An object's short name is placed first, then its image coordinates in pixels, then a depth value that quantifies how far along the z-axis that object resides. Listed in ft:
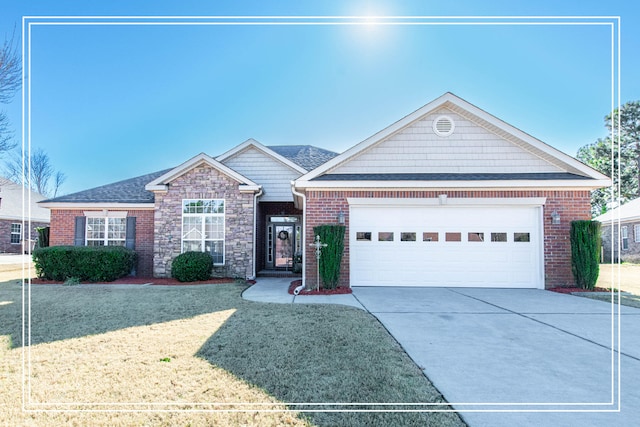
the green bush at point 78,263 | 36.70
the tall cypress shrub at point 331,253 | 29.19
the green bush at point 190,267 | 35.83
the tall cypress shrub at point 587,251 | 28.55
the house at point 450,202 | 30.35
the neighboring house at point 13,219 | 82.53
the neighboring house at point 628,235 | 75.65
